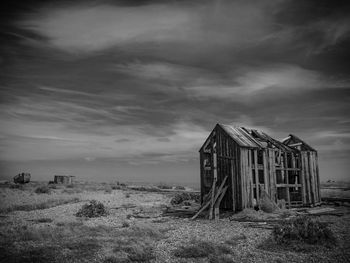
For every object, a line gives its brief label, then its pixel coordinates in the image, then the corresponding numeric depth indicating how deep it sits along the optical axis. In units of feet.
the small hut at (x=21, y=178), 169.99
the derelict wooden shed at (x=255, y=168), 61.87
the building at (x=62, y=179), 188.90
